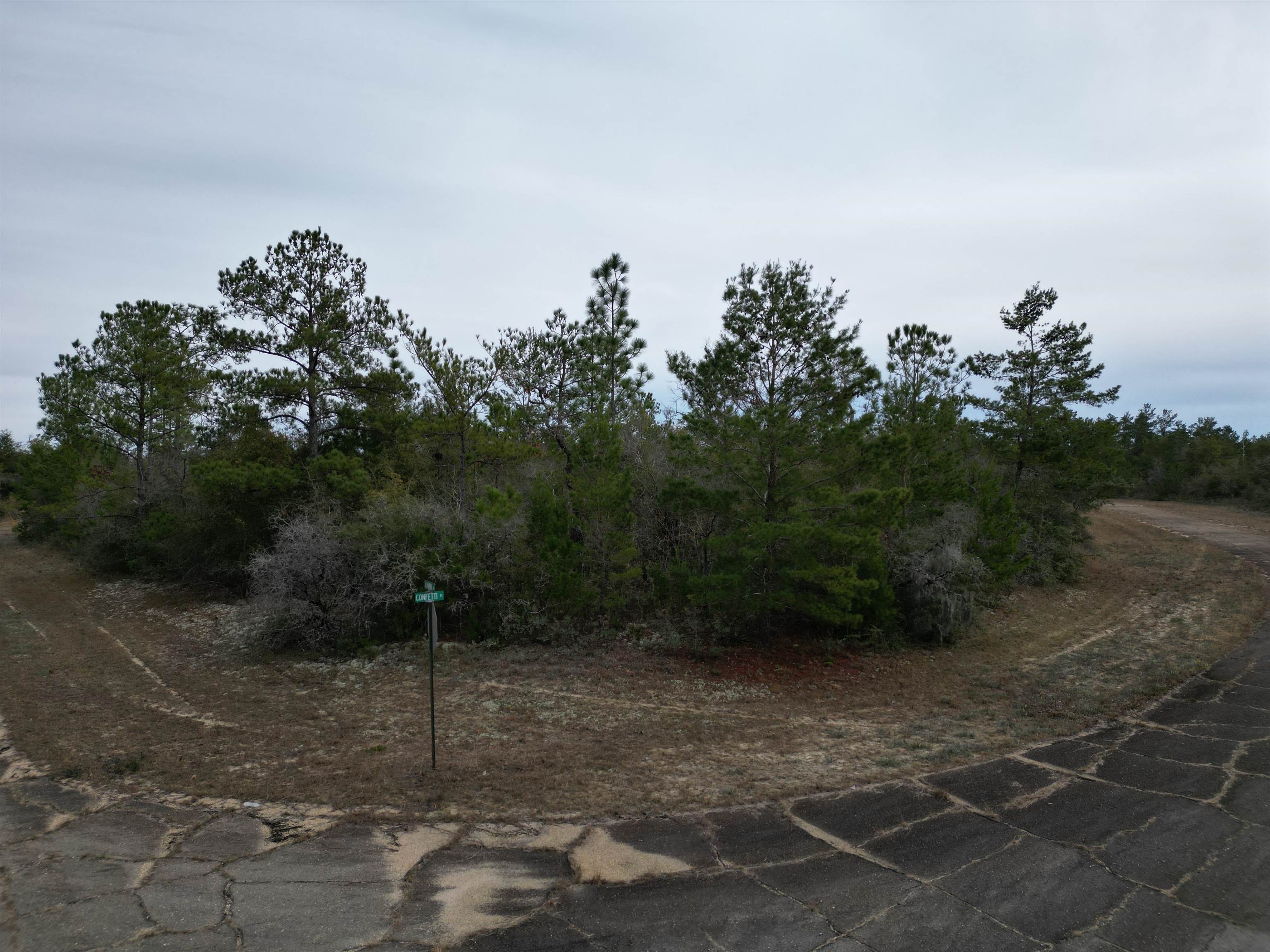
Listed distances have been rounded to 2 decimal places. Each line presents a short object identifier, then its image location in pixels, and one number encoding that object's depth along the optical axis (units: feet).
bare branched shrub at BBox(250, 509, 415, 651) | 45.55
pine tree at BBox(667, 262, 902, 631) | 40.78
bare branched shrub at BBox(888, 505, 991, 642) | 47.24
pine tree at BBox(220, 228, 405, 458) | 60.08
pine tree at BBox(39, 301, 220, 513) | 79.05
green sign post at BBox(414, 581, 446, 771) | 25.21
